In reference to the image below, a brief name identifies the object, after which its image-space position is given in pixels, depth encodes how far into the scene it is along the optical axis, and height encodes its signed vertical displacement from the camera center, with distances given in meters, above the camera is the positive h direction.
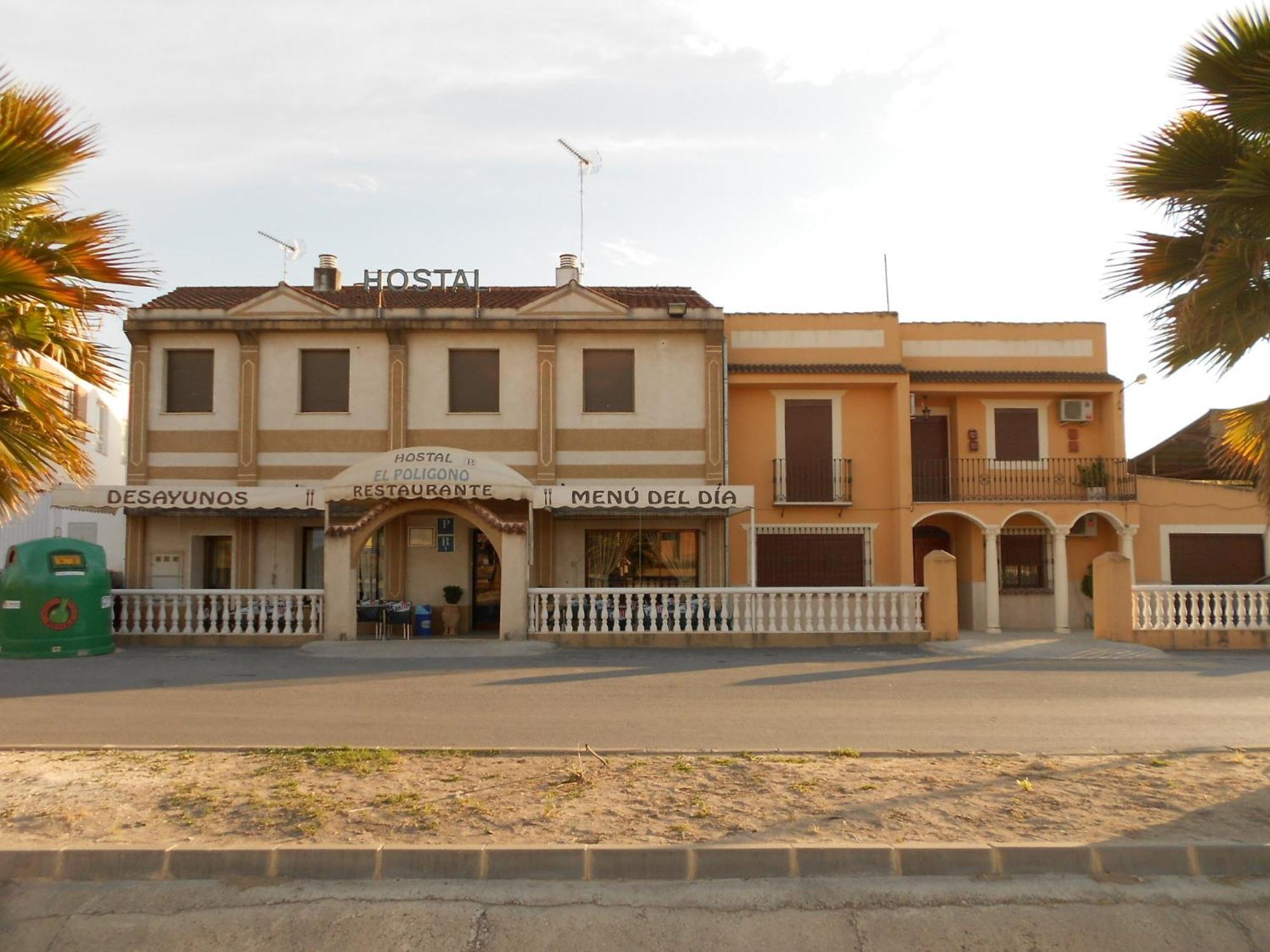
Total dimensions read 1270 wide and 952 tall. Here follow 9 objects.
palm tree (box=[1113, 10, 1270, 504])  7.45 +2.69
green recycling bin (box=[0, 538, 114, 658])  14.18 -0.64
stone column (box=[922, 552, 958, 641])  16.50 -0.74
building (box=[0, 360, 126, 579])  30.86 +1.33
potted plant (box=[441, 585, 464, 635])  18.19 -1.14
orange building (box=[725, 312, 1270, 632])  20.80 +1.80
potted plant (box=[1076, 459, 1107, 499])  21.16 +1.59
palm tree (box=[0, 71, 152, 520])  7.16 +1.93
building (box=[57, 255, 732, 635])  19.42 +2.65
